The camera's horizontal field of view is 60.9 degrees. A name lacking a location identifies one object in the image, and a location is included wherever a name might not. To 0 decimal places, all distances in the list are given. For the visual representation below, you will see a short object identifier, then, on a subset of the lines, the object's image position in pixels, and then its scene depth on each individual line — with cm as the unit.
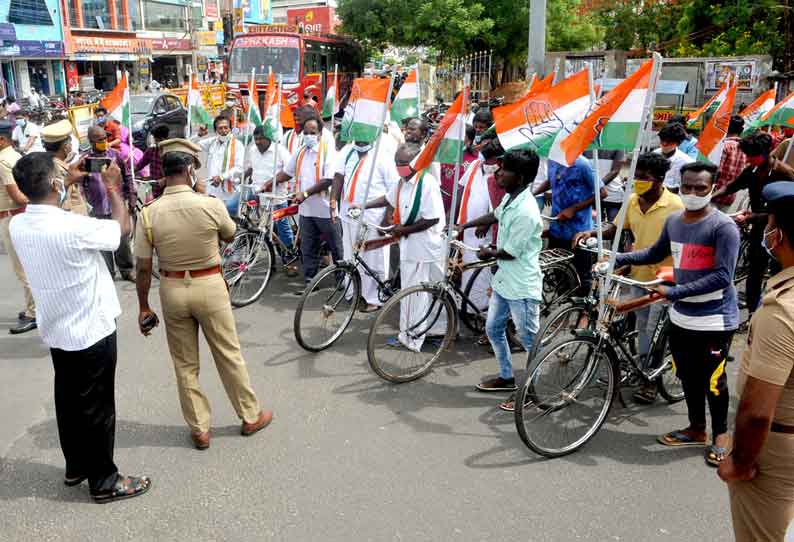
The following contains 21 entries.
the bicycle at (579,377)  397
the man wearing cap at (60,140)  535
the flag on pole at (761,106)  811
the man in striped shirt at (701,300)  374
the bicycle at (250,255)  691
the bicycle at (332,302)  561
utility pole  1264
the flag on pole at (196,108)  873
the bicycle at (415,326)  502
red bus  2080
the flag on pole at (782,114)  697
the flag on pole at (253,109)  832
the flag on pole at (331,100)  969
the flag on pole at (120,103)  772
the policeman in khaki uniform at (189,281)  381
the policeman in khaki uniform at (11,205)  586
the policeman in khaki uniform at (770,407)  205
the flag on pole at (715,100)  716
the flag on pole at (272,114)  750
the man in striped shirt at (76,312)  332
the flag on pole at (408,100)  618
